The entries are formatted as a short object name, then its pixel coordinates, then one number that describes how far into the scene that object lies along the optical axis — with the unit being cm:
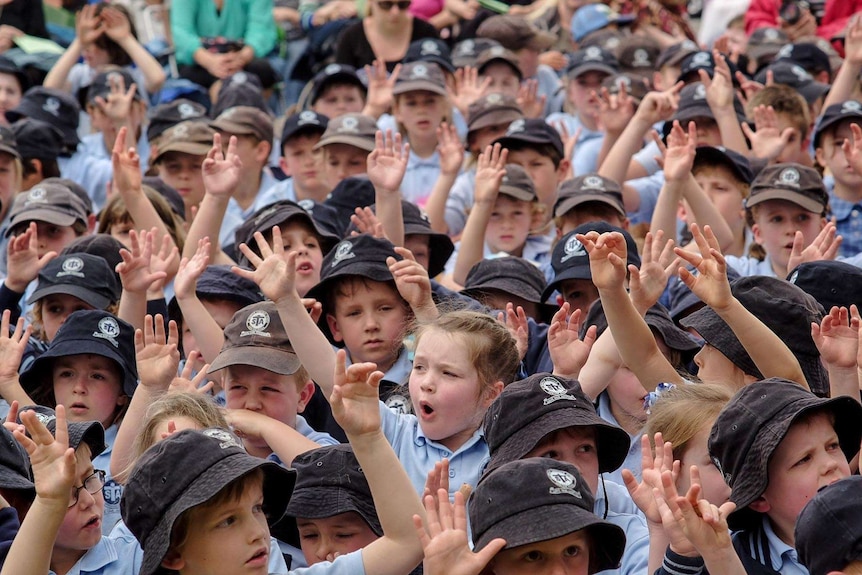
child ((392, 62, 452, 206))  1764
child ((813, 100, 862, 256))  1425
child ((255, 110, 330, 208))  1672
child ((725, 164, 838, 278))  1266
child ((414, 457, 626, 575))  694
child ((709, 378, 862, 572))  735
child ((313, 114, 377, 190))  1628
